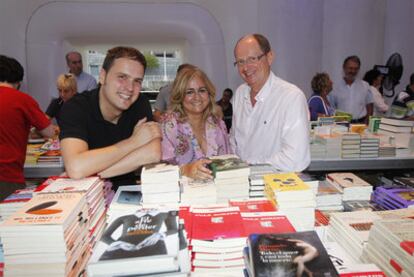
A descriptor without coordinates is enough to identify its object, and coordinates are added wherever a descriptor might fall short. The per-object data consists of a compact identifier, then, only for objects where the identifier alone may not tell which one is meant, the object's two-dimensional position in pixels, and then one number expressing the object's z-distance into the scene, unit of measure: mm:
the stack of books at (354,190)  2047
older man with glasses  2254
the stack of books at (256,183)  1654
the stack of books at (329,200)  2006
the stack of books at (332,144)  3590
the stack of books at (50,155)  3367
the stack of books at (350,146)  3596
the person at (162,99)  5137
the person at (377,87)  5441
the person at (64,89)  4219
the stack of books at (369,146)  3615
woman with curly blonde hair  2492
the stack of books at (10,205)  1544
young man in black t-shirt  1682
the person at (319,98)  4777
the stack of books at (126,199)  1450
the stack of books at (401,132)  3691
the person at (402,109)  4164
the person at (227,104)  6663
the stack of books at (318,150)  3607
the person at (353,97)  5316
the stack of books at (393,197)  1737
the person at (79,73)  5379
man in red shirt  2508
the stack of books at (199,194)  1569
